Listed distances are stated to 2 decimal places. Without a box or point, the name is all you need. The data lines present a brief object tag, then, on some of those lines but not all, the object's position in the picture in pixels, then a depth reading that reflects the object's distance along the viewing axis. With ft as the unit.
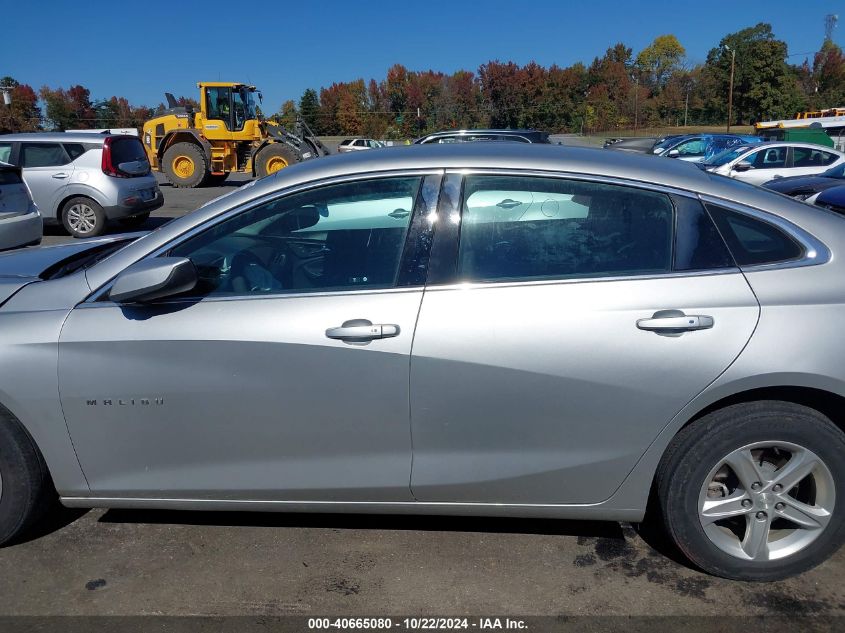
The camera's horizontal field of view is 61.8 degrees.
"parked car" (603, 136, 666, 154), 94.94
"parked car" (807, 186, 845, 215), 21.33
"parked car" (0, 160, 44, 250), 23.98
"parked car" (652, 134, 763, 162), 81.25
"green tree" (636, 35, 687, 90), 282.77
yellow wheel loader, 70.00
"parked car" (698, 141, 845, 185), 53.06
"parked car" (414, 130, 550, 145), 46.39
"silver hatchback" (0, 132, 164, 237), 38.11
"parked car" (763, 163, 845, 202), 29.76
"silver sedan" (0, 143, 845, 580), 8.26
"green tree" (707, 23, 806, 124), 228.84
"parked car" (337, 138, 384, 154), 124.42
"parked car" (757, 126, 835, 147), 84.54
